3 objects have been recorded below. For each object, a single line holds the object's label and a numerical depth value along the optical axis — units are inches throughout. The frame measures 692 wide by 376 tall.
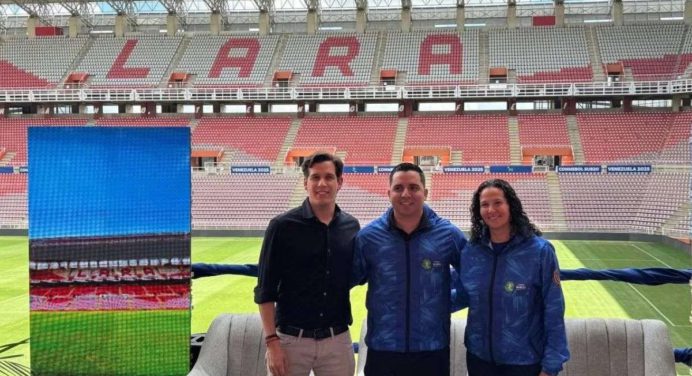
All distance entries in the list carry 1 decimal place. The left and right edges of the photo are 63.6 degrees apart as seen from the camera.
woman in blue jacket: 106.6
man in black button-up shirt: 112.7
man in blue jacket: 111.3
